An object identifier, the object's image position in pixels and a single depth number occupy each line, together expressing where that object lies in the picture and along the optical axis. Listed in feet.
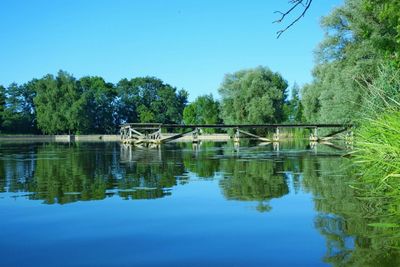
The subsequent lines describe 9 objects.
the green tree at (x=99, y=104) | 334.85
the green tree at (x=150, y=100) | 377.71
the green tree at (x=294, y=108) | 296.81
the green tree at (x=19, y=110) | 322.34
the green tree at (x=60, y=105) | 311.06
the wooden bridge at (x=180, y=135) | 156.25
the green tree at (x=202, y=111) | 318.65
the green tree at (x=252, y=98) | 217.56
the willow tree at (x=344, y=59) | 104.47
